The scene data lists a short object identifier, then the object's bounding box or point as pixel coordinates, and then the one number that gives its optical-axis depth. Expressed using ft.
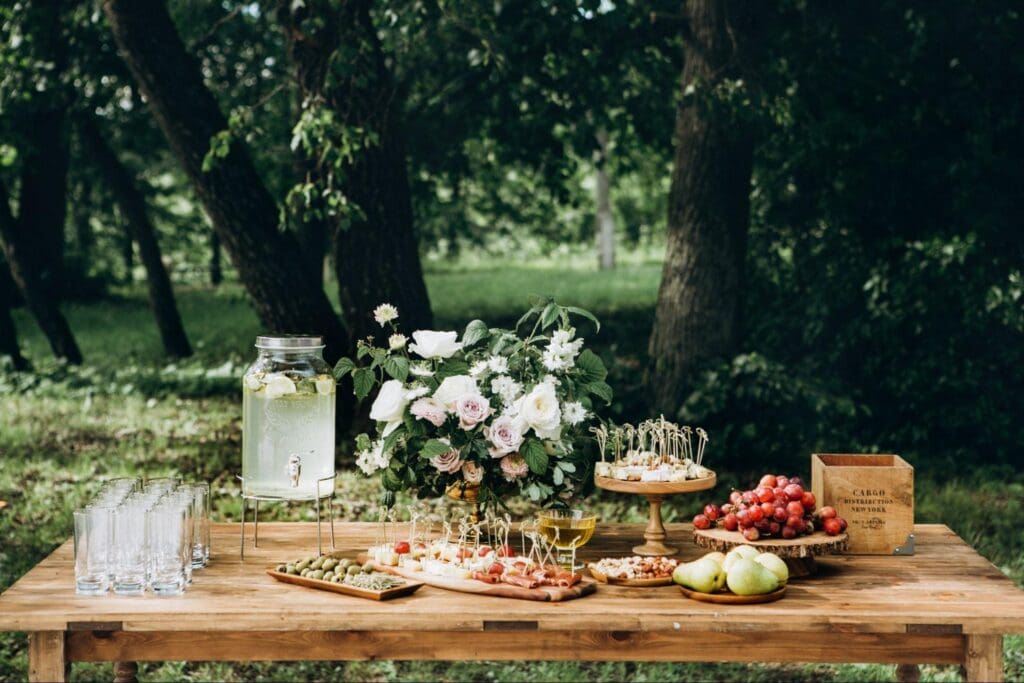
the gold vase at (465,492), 9.02
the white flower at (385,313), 8.99
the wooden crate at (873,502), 9.16
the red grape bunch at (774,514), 8.60
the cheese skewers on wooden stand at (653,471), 8.86
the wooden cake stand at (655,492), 8.83
